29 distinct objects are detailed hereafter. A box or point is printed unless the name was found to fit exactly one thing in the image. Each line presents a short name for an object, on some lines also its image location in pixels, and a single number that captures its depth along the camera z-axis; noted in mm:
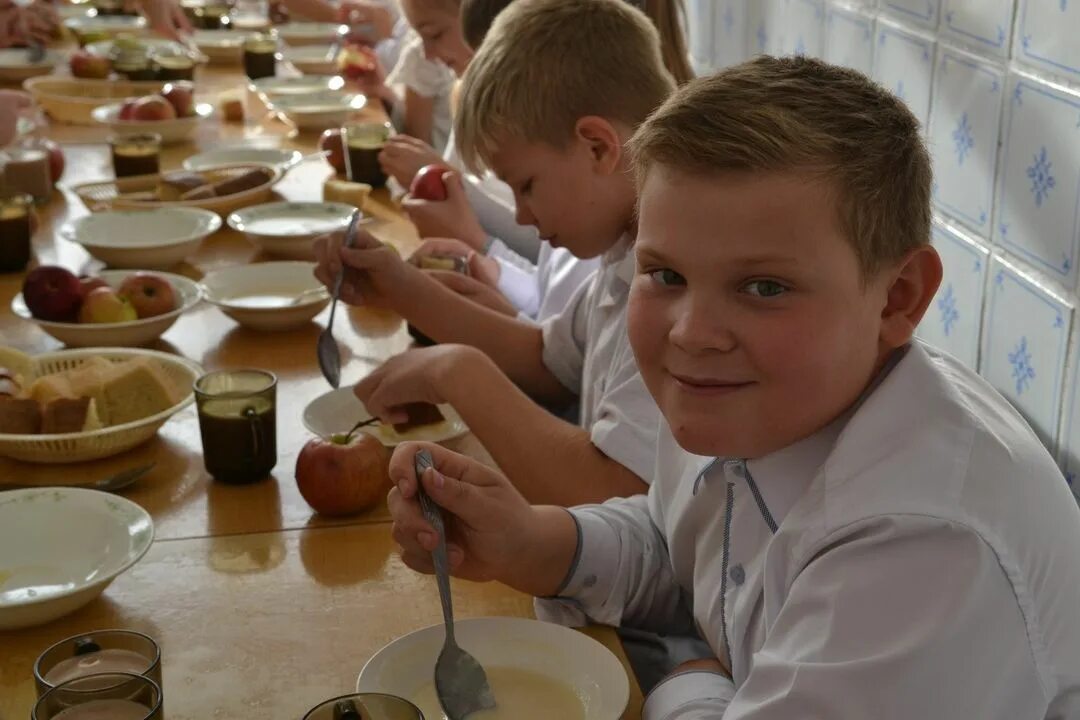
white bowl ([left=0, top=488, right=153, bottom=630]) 1246
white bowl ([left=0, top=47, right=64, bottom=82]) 3623
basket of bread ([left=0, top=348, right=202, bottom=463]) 1491
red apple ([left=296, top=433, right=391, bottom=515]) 1387
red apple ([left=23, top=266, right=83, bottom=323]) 1839
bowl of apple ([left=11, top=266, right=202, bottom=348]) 1816
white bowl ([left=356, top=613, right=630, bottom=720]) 1080
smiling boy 881
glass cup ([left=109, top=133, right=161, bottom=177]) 2627
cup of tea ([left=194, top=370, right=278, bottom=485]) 1462
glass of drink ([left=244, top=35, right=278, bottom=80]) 3535
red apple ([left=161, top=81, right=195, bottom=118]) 3023
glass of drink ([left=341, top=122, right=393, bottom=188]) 2676
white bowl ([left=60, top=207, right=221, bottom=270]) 2152
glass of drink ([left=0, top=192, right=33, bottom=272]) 2182
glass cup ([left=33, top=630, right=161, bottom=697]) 1006
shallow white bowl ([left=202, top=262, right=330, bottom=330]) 1915
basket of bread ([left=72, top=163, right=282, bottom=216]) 2398
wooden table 1110
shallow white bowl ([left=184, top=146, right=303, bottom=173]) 2754
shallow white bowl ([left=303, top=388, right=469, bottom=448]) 1582
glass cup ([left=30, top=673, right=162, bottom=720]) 924
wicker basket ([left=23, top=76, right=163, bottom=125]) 3221
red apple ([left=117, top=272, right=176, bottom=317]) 1877
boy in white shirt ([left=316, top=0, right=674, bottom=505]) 1523
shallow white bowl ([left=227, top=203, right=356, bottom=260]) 2238
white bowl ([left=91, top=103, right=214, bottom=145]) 2939
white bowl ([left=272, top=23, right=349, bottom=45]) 4289
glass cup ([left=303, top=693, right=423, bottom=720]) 892
